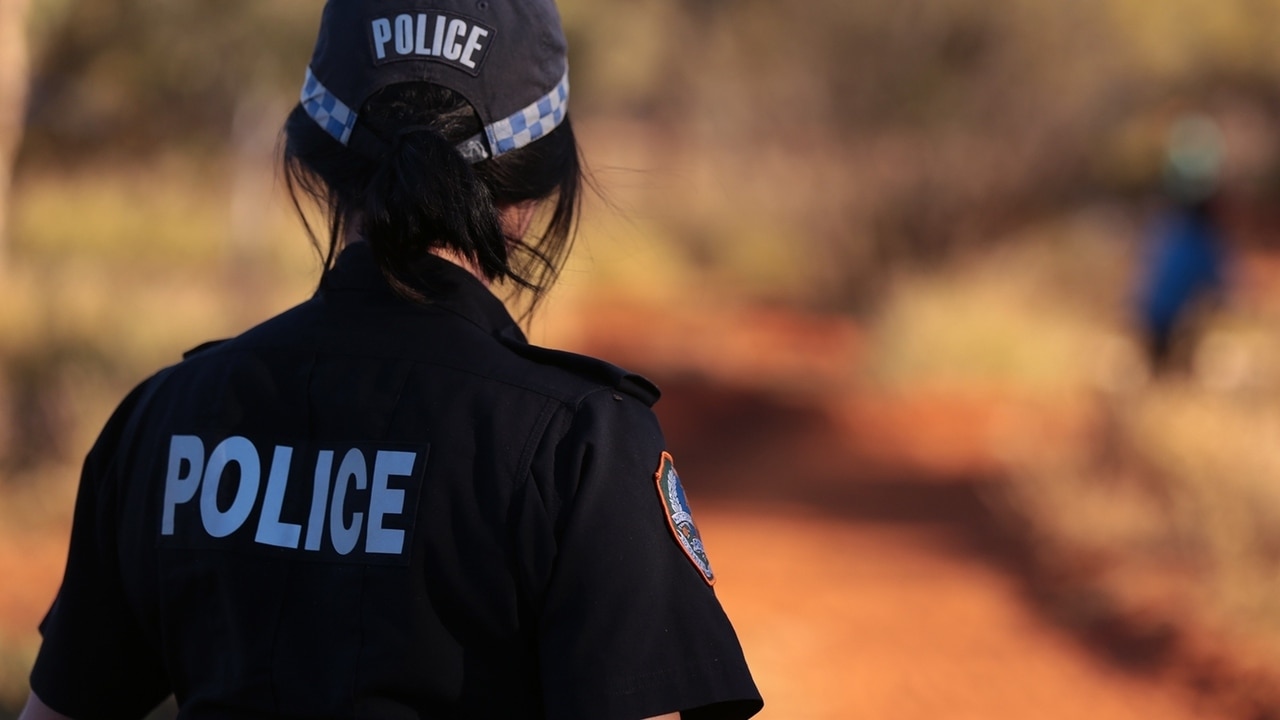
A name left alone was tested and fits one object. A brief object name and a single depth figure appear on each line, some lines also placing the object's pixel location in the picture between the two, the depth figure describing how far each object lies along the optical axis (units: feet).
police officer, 8.46
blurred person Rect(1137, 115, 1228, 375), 51.65
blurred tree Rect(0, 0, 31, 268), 49.78
